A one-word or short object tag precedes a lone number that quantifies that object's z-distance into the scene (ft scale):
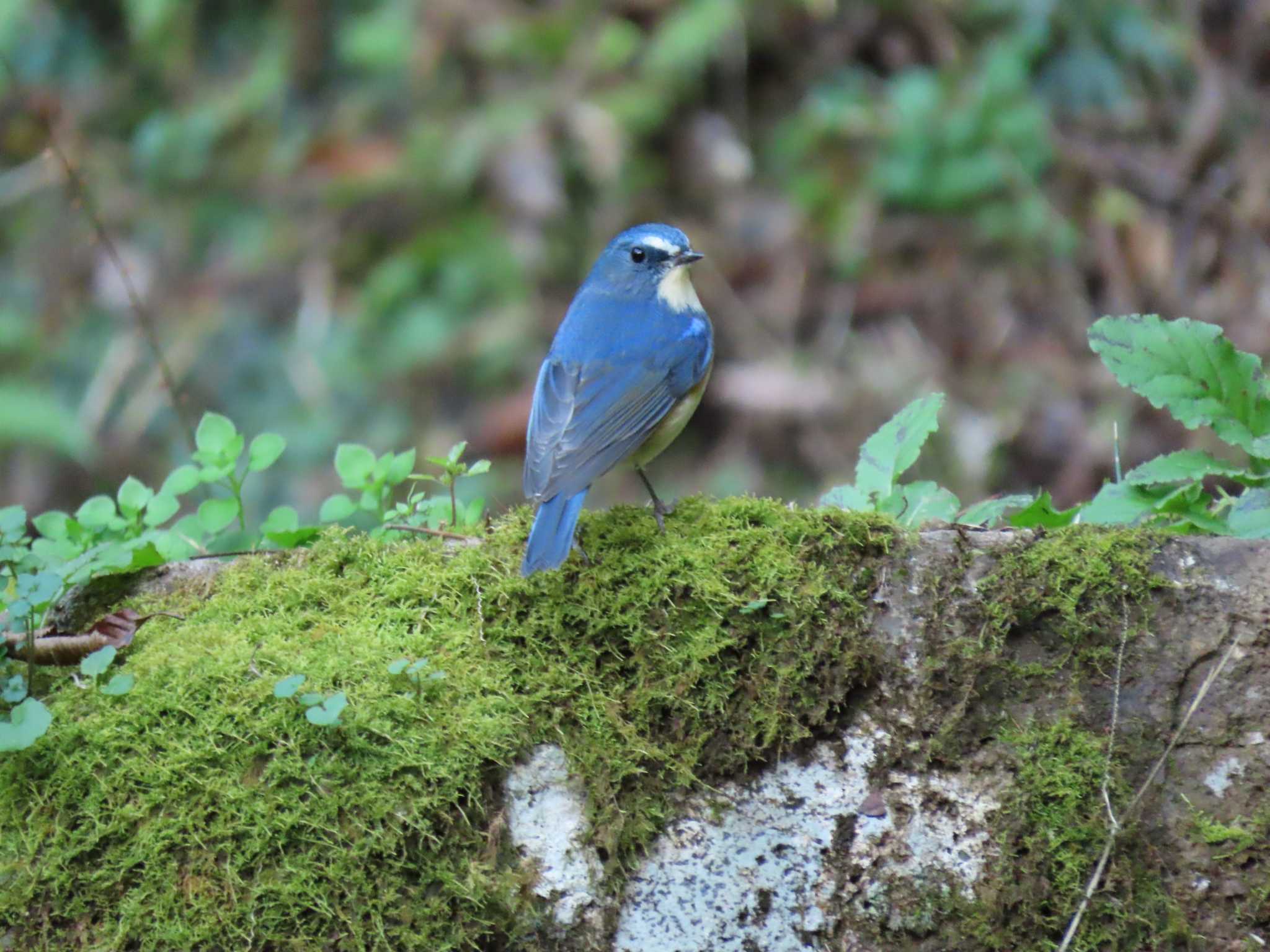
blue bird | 22.76
